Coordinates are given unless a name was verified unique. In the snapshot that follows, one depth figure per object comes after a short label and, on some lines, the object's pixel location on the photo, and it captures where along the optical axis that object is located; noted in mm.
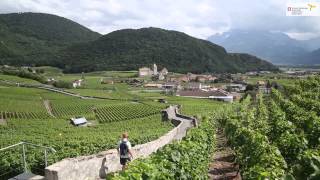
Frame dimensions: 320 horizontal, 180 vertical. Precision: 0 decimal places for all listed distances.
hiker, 15781
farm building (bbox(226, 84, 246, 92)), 131975
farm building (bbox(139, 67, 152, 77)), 179650
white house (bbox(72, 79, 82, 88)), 130750
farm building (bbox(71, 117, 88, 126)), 65212
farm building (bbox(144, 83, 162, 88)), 141350
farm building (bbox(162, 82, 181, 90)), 134812
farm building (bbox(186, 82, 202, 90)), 134150
